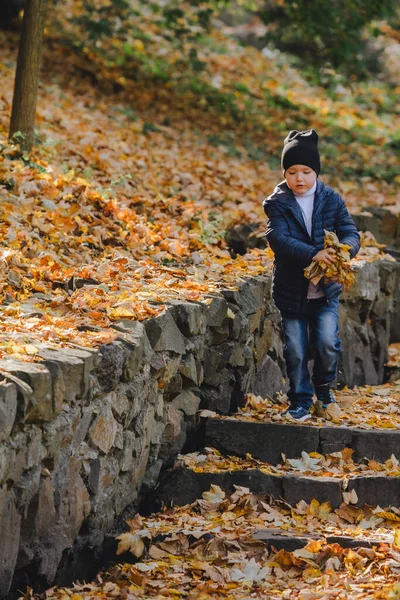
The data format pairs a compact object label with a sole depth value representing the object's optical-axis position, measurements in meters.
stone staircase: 9.45
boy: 11.21
